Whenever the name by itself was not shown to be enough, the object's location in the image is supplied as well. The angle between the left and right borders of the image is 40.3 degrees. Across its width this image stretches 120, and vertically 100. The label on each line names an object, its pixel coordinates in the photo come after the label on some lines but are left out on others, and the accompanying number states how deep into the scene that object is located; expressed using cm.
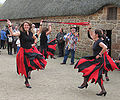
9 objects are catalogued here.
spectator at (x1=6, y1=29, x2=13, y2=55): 1009
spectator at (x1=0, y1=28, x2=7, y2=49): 1254
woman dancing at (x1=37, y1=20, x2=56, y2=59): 689
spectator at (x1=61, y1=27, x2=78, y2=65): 768
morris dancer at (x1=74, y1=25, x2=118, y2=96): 411
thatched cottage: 842
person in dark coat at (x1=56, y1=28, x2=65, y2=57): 999
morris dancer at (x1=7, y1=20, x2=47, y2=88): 462
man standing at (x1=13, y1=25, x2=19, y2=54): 1059
